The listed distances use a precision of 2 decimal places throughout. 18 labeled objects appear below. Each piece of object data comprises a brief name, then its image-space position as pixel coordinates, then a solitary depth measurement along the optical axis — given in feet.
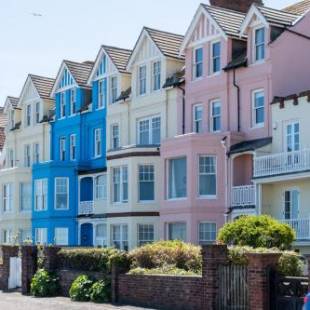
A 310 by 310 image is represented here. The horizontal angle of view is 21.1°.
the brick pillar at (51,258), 98.84
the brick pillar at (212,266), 72.64
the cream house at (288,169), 110.52
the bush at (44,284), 96.73
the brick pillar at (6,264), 108.17
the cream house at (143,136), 137.18
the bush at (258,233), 88.99
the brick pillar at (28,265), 101.91
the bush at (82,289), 89.10
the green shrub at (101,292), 86.79
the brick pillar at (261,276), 66.44
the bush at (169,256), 84.64
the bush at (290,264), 71.10
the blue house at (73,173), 157.07
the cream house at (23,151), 175.94
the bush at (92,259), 86.99
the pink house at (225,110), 121.39
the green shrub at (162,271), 81.15
